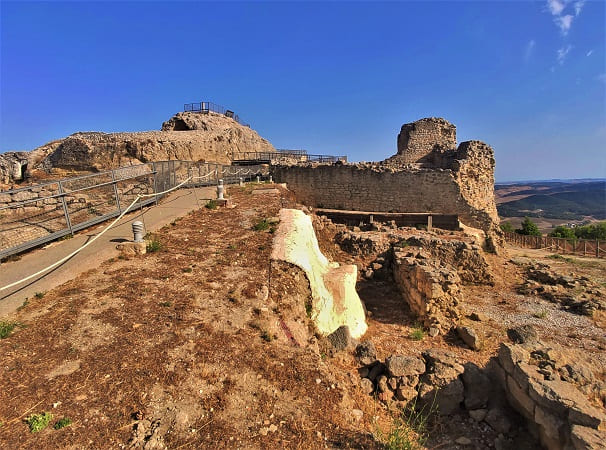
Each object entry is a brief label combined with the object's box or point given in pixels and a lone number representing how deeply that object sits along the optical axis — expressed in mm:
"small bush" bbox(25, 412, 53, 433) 2963
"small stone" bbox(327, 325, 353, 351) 5764
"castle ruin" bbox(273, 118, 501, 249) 16734
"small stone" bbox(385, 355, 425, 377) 5082
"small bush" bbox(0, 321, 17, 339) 4246
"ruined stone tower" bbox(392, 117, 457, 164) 22922
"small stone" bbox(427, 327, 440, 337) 7648
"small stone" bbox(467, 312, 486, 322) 8883
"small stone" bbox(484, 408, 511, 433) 4171
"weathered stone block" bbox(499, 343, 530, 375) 4543
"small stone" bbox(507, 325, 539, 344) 6258
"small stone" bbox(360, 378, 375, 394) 4902
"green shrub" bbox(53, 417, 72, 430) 3002
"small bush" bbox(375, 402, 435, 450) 3203
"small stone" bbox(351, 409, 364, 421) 3876
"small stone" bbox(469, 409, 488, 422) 4430
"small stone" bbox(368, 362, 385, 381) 5267
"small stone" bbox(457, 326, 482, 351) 7215
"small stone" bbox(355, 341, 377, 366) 5488
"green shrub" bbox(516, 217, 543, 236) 26875
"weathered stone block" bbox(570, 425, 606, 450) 2920
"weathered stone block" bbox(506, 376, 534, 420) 3951
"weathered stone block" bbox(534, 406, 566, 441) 3406
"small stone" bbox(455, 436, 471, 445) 4125
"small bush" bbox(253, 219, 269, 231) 9070
